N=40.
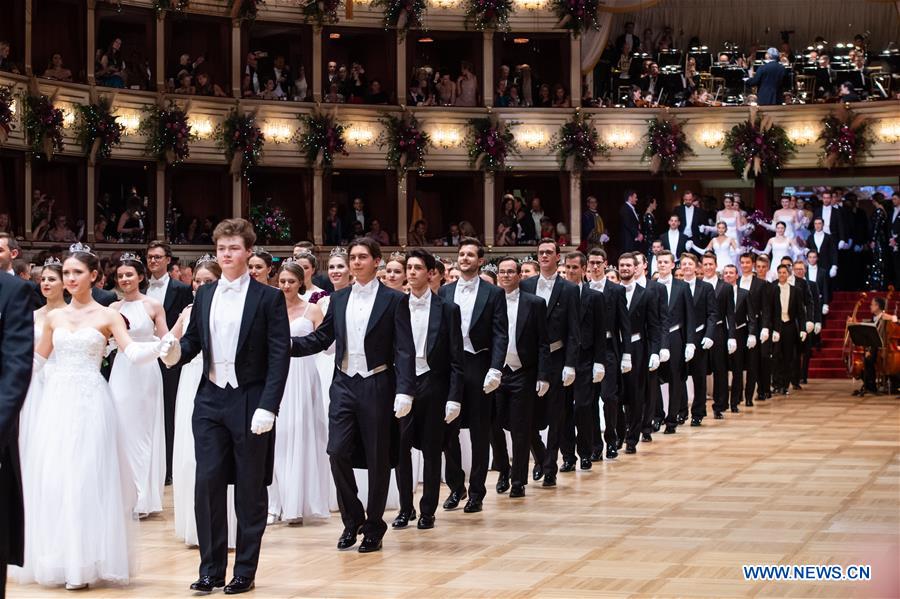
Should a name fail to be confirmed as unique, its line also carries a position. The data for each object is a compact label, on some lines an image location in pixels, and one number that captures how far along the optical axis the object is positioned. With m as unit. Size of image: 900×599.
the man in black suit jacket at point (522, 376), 10.38
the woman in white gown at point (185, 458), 8.24
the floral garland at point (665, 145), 27.03
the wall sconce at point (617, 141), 27.39
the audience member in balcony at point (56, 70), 22.06
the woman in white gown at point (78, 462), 6.97
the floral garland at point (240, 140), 24.59
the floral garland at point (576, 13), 27.09
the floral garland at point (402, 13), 26.36
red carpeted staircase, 23.75
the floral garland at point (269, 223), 24.98
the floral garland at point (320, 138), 25.52
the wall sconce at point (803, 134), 26.84
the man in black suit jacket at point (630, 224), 25.67
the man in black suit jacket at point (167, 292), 10.76
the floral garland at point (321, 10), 25.61
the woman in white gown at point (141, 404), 9.49
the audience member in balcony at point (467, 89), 27.22
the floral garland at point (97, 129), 22.44
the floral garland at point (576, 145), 26.95
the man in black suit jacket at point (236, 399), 6.76
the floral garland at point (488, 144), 26.70
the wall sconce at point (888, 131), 26.48
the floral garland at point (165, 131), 23.55
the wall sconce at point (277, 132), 25.36
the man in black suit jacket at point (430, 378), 8.99
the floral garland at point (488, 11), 26.94
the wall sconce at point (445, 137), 26.77
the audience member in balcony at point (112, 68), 23.28
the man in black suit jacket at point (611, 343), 12.63
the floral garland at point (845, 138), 26.41
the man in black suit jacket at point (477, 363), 9.77
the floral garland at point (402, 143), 26.17
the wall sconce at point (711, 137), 27.19
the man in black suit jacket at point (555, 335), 11.05
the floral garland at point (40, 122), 21.03
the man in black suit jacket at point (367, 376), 8.05
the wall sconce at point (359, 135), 26.17
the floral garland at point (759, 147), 26.70
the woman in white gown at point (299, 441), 9.17
